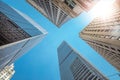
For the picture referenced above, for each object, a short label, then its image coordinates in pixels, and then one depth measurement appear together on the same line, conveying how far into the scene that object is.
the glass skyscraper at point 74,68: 30.93
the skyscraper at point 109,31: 17.14
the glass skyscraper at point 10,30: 14.98
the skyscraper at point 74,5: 14.45
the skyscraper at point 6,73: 43.49
